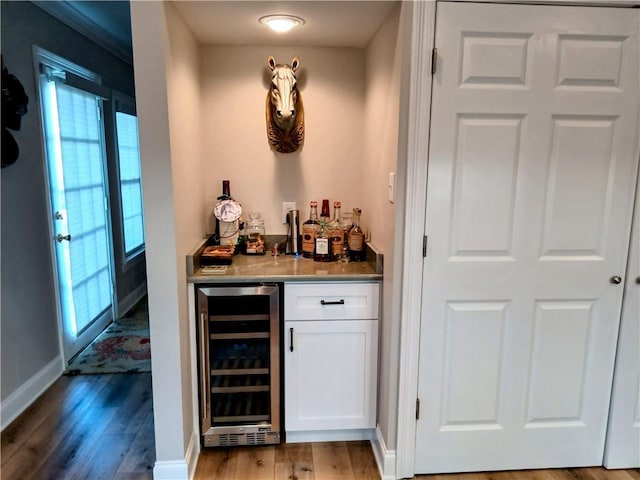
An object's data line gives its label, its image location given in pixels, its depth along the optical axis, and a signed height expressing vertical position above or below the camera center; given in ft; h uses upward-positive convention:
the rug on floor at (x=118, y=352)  10.07 -4.37
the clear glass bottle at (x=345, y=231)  7.94 -1.07
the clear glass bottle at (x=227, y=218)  7.98 -0.84
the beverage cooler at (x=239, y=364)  6.98 -3.07
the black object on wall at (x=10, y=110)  7.66 +0.99
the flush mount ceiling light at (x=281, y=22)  6.49 +2.15
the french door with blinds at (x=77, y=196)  9.63 -0.67
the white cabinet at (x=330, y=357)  7.06 -2.94
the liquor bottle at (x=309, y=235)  7.97 -1.12
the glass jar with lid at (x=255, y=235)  8.19 -1.18
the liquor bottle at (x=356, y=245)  7.86 -1.27
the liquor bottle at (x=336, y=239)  7.83 -1.17
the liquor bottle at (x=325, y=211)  8.26 -0.73
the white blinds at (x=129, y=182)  13.83 -0.41
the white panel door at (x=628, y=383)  6.48 -3.09
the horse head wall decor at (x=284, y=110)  7.62 +1.04
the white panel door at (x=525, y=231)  5.89 -0.79
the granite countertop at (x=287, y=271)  6.81 -1.56
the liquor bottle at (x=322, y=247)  7.73 -1.29
